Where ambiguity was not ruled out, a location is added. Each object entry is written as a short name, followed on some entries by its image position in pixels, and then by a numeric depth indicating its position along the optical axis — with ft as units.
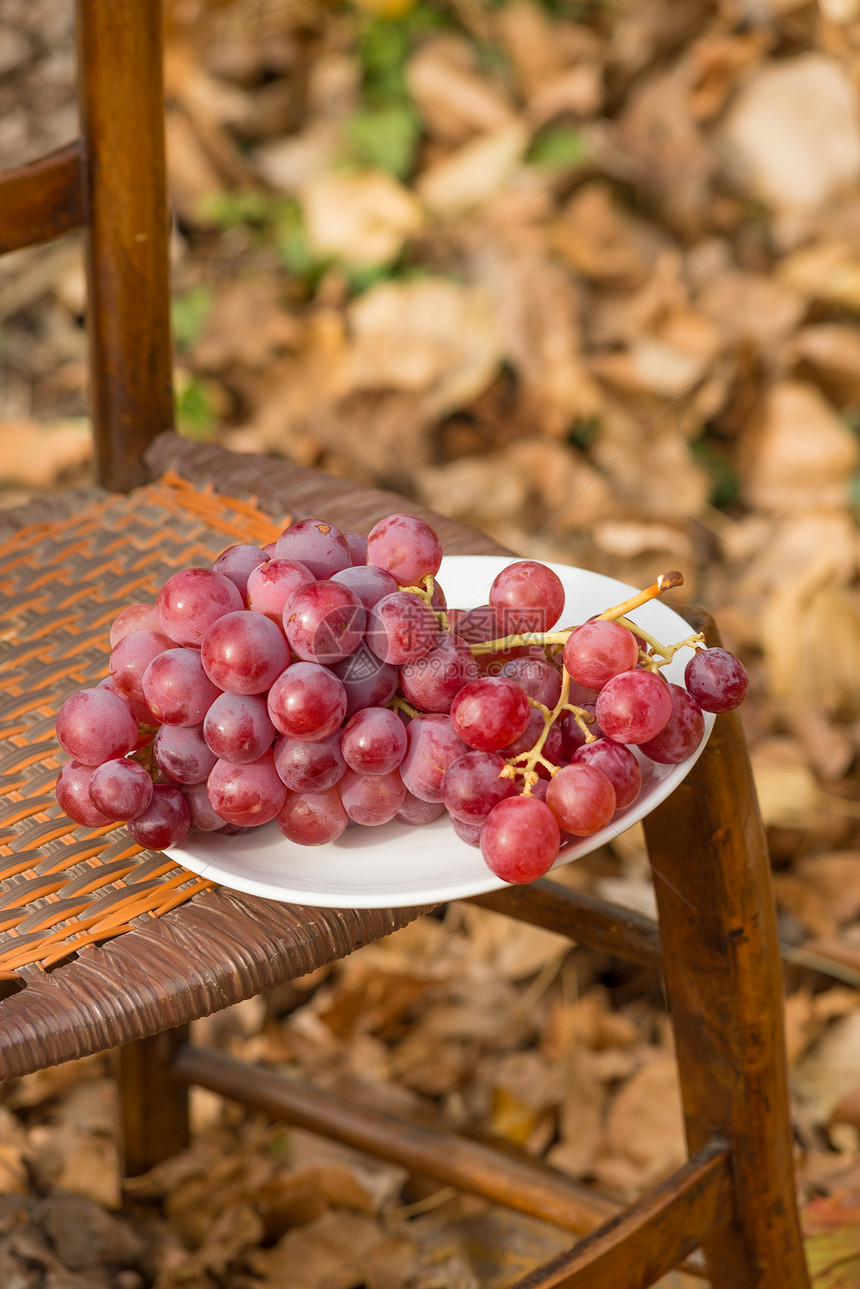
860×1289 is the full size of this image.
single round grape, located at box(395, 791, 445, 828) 3.37
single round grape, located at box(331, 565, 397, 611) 3.33
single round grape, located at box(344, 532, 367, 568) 3.45
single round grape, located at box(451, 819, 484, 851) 3.31
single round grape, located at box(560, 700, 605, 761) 3.37
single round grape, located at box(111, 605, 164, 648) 3.41
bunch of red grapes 3.27
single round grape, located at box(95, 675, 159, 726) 3.39
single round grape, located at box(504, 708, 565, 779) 3.32
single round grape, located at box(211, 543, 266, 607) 3.40
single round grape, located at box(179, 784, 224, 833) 3.36
